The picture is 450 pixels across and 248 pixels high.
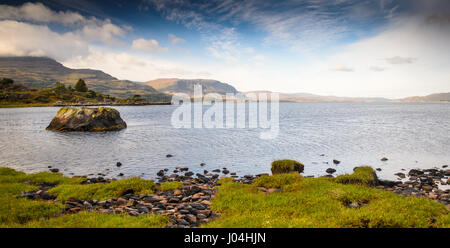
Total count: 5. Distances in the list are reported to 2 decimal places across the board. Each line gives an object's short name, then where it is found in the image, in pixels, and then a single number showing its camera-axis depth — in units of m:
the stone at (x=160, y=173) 26.36
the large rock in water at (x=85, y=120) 62.50
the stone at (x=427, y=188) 20.39
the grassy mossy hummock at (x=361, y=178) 18.92
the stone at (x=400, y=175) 25.67
